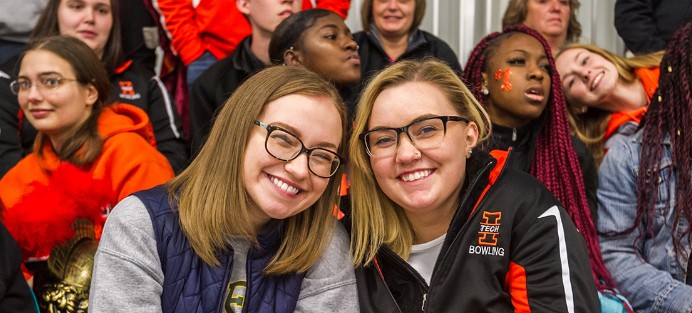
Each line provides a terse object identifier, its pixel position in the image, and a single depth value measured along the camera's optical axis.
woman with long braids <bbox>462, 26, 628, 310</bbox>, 2.86
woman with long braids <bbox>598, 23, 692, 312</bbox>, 2.69
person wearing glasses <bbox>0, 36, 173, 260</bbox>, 2.81
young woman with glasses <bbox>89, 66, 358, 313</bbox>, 1.98
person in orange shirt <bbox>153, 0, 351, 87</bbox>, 3.61
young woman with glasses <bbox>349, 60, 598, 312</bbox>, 2.04
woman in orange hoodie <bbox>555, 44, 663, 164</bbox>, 3.41
